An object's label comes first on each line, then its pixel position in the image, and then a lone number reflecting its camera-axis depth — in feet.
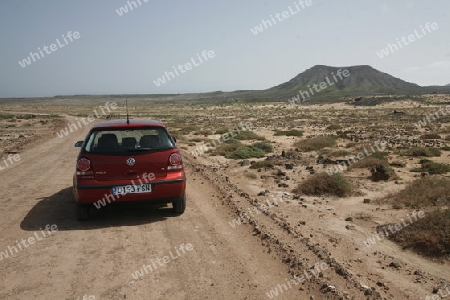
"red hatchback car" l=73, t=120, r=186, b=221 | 19.62
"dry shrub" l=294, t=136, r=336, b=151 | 54.85
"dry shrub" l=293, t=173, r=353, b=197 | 27.78
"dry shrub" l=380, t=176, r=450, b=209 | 23.41
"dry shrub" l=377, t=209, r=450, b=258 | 16.72
